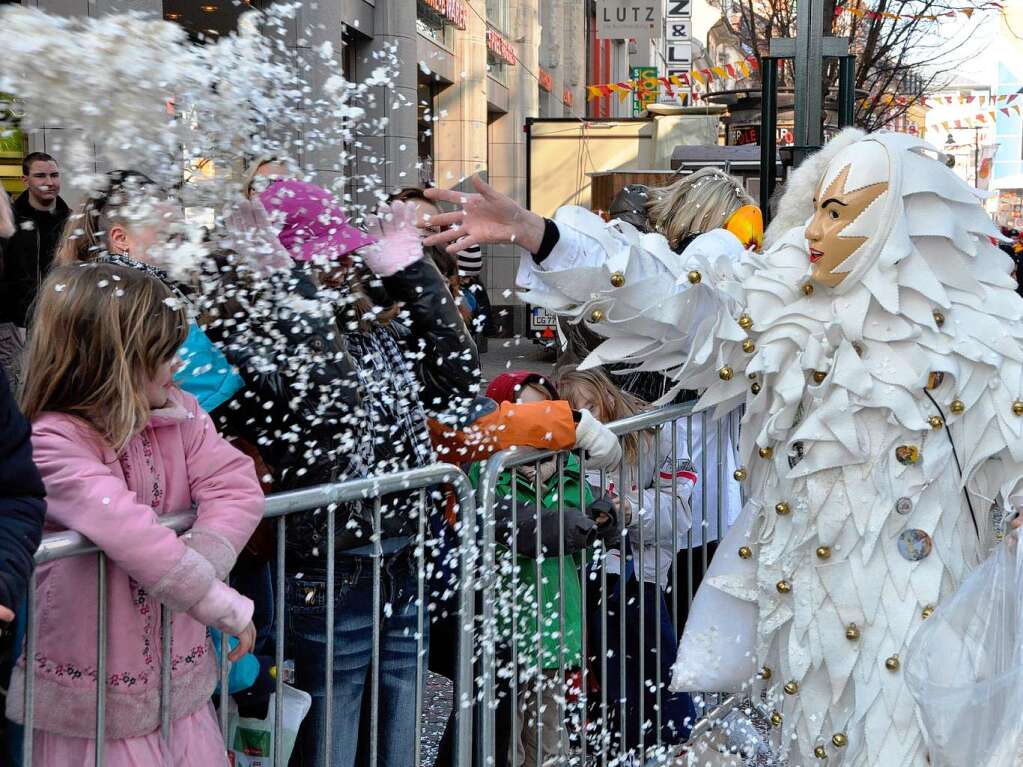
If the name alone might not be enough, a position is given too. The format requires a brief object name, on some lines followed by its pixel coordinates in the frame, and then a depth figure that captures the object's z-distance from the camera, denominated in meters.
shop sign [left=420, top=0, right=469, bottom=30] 16.23
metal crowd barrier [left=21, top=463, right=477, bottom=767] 2.19
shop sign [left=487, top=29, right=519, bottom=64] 21.48
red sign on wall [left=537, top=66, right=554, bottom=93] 29.22
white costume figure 2.89
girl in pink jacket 2.26
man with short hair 5.70
